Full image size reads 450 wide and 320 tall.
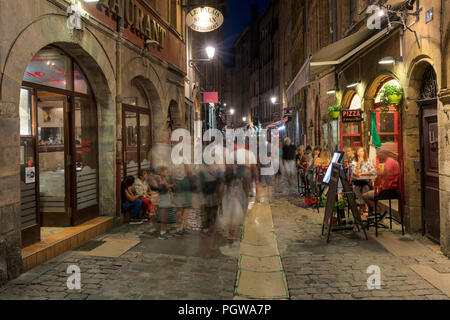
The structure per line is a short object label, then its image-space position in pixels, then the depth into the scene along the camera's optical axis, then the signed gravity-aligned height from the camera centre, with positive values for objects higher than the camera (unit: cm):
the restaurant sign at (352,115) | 1009 +114
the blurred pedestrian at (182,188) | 677 -54
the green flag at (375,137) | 843 +43
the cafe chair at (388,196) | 701 -80
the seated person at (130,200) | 809 -90
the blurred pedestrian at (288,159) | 1433 -8
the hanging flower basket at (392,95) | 722 +122
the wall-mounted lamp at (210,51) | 1347 +406
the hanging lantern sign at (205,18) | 1029 +405
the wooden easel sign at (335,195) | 646 -70
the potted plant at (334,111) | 1194 +150
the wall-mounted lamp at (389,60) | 718 +191
